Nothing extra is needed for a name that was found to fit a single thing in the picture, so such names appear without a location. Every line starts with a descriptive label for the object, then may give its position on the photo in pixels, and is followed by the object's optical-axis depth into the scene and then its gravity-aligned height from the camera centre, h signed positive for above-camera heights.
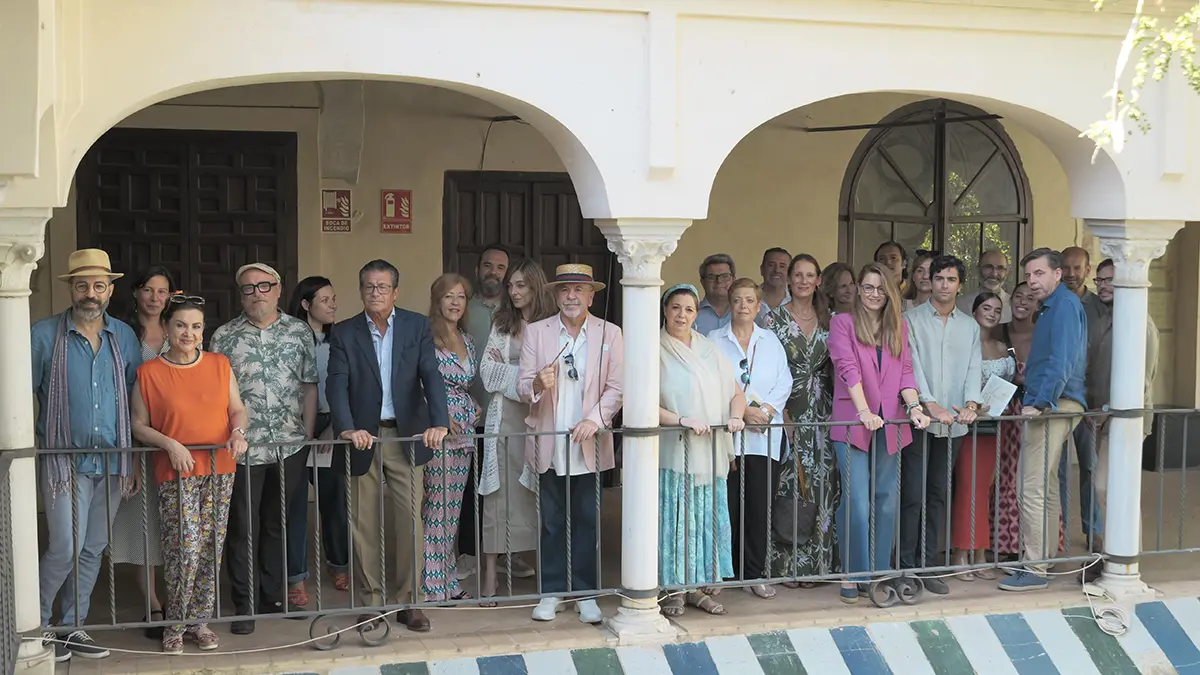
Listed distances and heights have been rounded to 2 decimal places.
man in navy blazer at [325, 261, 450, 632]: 6.46 -0.48
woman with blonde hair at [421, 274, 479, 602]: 6.77 -0.79
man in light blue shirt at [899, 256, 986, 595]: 7.27 -0.44
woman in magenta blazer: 6.96 -0.56
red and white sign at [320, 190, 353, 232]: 9.16 +0.57
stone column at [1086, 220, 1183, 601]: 7.29 -0.52
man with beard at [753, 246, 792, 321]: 7.75 +0.10
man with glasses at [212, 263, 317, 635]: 6.42 -0.54
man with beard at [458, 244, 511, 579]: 7.28 -0.17
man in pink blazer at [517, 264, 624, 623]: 6.71 -0.59
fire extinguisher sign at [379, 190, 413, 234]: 9.31 +0.57
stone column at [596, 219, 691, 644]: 6.53 -0.60
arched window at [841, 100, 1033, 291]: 10.55 +0.83
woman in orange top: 6.07 -0.64
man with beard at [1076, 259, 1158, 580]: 7.73 -0.50
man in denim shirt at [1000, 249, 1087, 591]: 7.25 -0.55
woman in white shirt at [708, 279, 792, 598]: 6.95 -0.56
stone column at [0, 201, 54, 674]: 5.66 -0.44
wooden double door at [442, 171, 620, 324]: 9.56 +0.50
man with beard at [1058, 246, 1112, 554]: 7.81 -0.78
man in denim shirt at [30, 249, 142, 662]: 5.99 -0.52
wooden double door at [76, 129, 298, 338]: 8.78 +0.59
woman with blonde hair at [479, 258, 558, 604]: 6.89 -0.64
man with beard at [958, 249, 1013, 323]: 8.51 +0.11
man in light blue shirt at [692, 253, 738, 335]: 7.56 +0.03
